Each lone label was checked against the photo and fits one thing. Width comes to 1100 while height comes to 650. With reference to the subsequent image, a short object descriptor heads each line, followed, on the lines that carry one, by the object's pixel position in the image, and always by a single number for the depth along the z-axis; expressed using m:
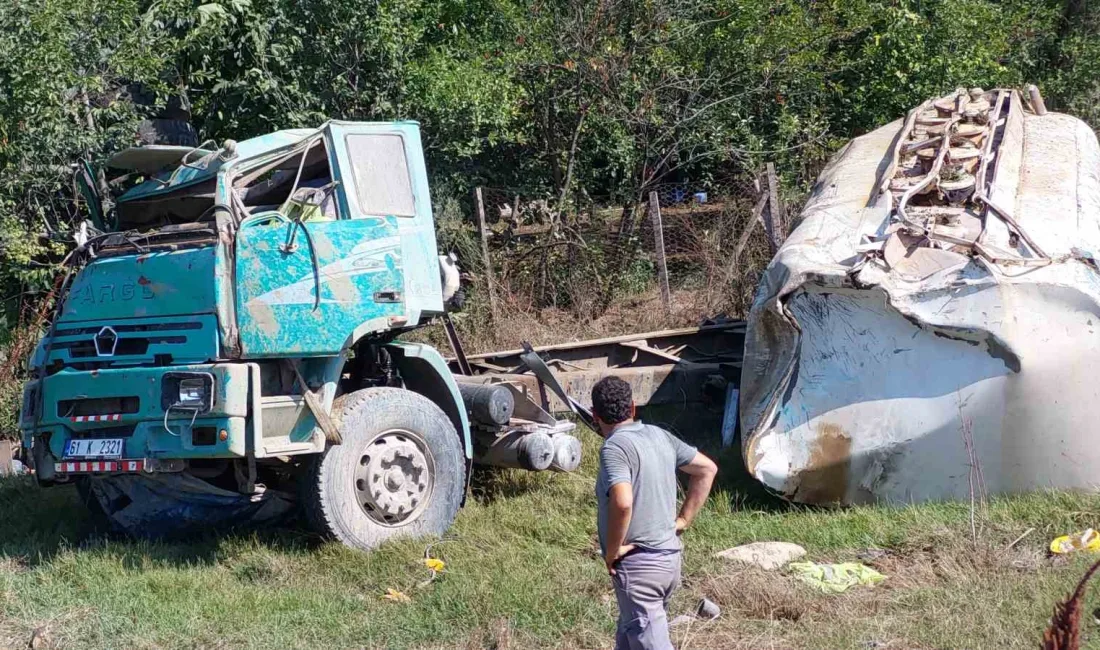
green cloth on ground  5.95
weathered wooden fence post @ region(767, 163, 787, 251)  11.59
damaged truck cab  6.38
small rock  5.56
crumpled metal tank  6.73
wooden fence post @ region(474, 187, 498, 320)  12.24
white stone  6.32
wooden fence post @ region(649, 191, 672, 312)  11.93
